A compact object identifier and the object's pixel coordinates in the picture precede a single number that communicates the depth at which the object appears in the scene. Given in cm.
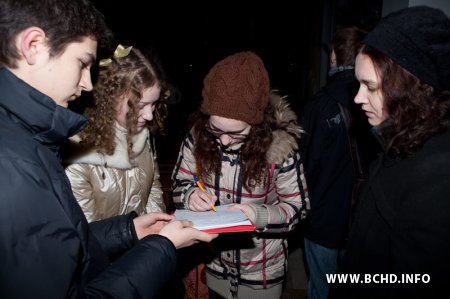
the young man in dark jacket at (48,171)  98
